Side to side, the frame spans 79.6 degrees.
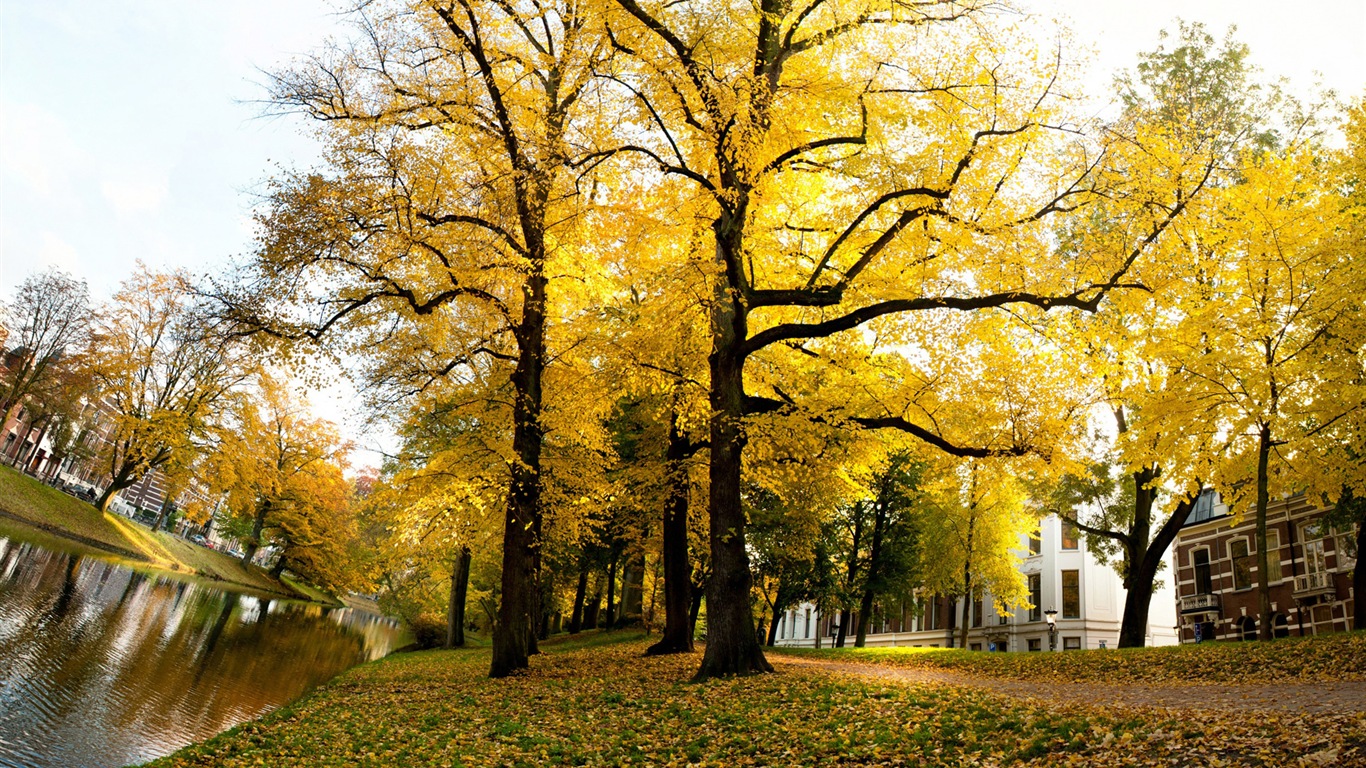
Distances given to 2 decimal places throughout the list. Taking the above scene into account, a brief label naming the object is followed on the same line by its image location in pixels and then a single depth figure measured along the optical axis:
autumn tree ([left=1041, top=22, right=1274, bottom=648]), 13.50
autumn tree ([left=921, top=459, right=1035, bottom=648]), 34.22
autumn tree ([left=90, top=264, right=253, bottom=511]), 36.97
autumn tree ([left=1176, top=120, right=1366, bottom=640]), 14.42
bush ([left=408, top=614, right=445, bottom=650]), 30.84
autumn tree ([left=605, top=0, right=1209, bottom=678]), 12.72
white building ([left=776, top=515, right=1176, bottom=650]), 43.69
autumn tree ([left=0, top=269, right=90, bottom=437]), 39.34
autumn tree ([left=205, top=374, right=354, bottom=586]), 39.84
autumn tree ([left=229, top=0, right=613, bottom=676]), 13.48
